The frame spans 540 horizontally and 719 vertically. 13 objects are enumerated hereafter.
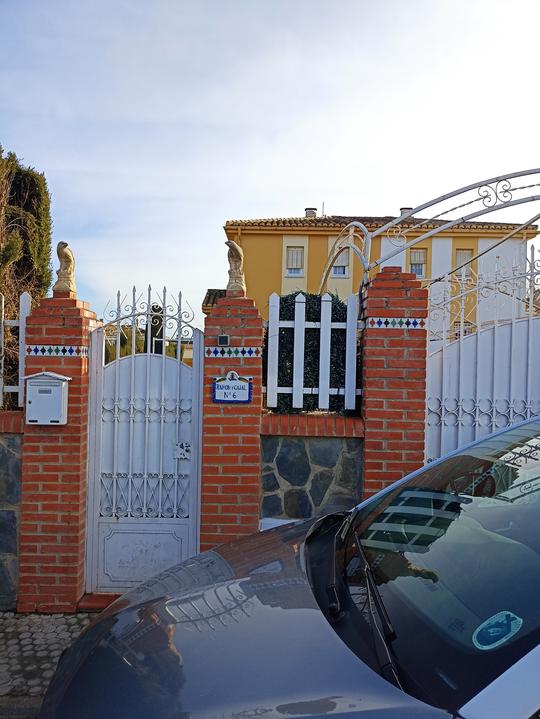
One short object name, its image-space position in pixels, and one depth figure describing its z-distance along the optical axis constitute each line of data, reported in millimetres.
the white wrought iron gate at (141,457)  4145
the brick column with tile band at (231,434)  4031
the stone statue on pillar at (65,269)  4094
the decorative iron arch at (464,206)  4527
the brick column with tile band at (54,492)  3979
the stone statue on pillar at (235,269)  4098
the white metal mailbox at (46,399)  3918
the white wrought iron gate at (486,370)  4109
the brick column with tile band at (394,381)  3998
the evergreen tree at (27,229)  6789
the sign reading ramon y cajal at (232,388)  4020
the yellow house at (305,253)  24109
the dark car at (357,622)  1326
